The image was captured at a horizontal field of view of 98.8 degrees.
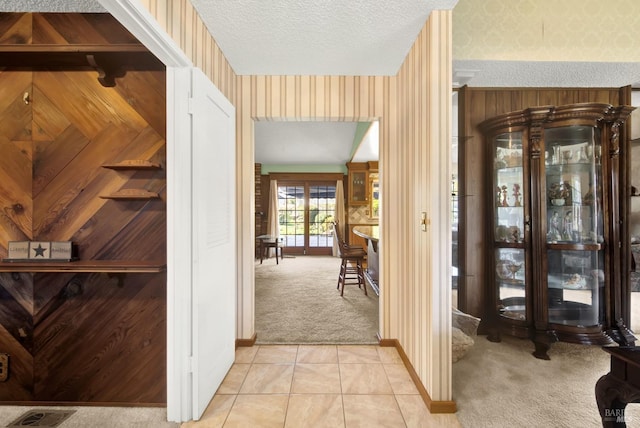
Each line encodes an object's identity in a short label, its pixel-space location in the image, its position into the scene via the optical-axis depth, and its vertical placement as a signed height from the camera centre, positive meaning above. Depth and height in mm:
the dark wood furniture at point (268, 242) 6888 -654
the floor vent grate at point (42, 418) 1627 -1226
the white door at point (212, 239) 1666 -149
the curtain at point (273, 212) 7984 +143
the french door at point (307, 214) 8109 +85
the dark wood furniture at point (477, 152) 2904 +685
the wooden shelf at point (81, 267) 1607 -292
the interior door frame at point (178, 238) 1623 -123
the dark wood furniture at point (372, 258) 4101 -669
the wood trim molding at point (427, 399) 1720 -1185
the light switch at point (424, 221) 1829 -32
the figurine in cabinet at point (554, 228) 2461 -114
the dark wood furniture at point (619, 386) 1028 -672
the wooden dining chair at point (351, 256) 4138 -595
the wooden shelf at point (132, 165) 1733 +335
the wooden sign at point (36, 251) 1713 -209
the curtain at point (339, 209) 7840 +221
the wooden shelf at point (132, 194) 1747 +149
